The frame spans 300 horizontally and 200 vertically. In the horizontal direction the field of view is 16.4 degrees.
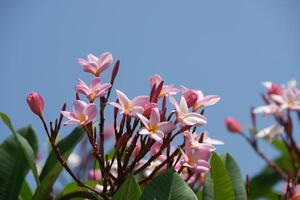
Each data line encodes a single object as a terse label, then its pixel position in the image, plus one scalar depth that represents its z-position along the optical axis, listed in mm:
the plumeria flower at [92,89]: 1846
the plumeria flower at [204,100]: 1944
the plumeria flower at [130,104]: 1818
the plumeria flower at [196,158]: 1827
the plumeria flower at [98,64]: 1931
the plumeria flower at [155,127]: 1777
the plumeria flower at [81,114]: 1814
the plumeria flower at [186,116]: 1835
